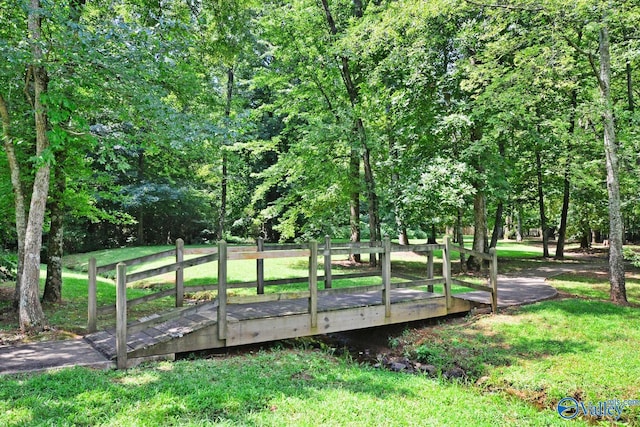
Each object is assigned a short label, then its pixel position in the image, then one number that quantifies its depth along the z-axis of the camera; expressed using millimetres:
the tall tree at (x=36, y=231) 6863
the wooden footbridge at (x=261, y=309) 5719
